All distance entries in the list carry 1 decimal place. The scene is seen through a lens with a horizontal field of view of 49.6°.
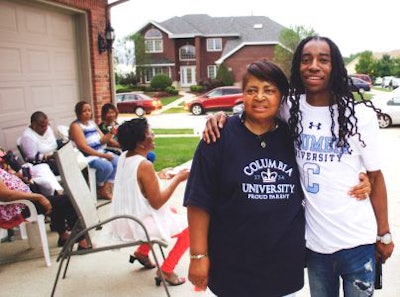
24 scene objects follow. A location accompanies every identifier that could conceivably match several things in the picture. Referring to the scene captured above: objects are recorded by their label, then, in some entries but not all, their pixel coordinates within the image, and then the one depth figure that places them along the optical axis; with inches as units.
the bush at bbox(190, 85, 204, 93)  1421.0
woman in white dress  123.3
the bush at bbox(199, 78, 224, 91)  1379.1
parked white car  554.6
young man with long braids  69.7
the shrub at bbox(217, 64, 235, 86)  1357.0
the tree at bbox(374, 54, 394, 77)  2114.9
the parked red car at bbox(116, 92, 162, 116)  932.0
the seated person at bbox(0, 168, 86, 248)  144.6
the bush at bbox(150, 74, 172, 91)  1432.1
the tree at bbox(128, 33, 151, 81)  1646.2
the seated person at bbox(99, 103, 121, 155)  262.7
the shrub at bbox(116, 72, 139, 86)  1566.2
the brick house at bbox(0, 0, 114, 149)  231.8
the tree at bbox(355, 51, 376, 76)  2127.2
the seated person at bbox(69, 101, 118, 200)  231.5
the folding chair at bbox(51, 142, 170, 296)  120.1
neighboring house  1640.0
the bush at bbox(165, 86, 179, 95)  1416.1
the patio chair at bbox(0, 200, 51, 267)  148.3
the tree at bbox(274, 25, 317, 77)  1186.0
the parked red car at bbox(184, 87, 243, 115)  879.2
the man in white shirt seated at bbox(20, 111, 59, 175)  209.9
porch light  311.9
